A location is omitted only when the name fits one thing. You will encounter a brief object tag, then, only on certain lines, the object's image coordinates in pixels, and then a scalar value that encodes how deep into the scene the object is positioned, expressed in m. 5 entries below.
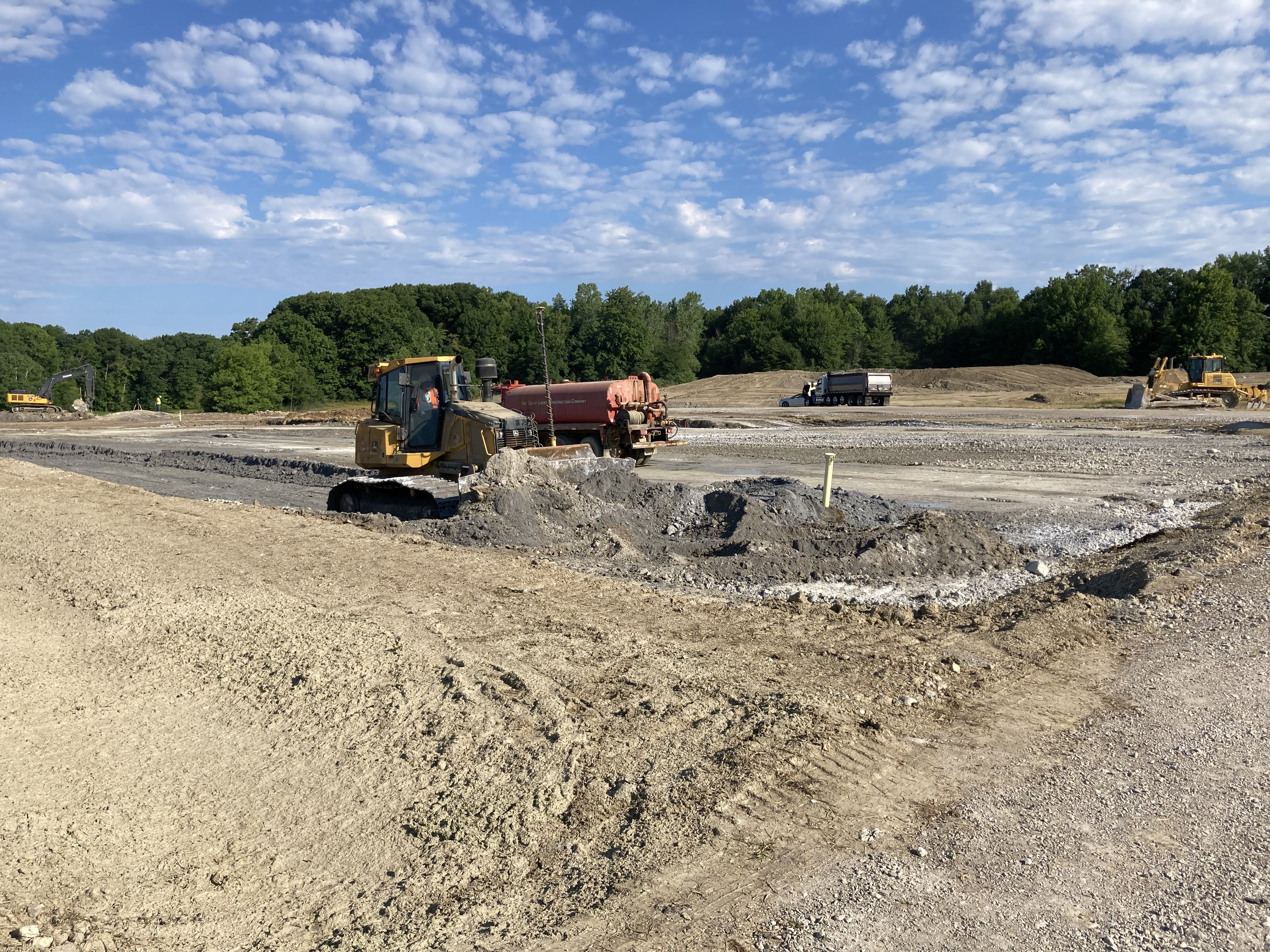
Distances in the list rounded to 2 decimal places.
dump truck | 50.31
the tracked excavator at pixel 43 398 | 55.59
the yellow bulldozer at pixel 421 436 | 12.62
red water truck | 20.53
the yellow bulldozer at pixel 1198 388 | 42.97
